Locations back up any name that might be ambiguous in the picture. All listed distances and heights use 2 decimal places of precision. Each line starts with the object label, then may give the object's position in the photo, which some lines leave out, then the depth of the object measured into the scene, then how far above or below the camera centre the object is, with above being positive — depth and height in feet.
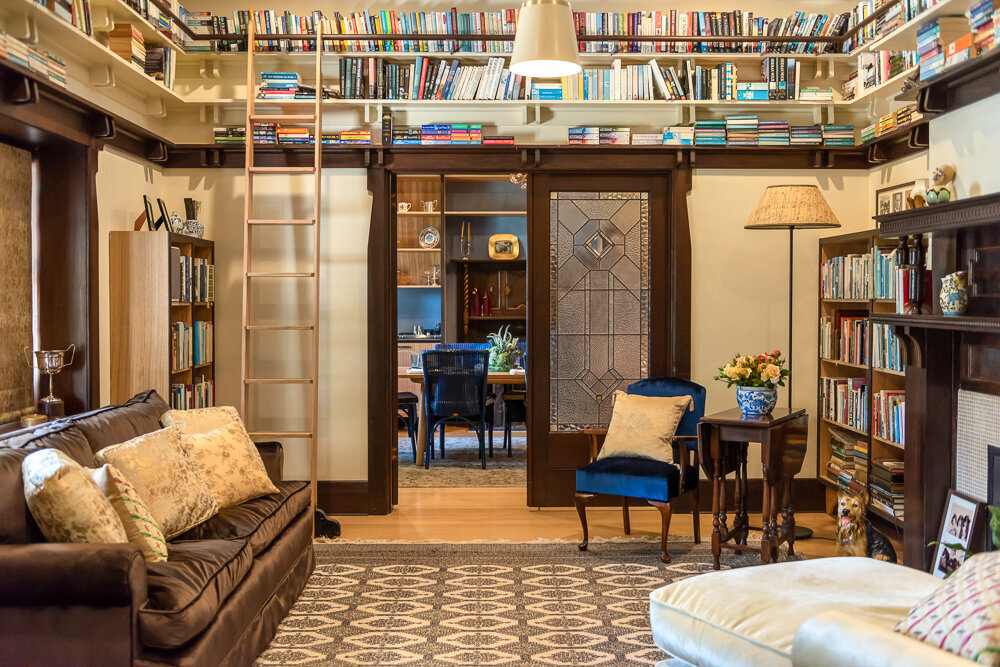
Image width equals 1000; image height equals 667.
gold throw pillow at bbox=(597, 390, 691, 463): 15.43 -2.21
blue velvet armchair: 14.52 -2.92
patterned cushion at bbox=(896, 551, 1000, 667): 5.74 -2.19
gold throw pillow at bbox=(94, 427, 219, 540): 9.86 -2.03
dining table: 23.53 -2.02
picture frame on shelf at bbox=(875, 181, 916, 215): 16.73 +2.14
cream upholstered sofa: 6.49 -2.86
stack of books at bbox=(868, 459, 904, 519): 14.60 -3.15
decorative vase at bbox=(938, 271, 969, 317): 11.46 +0.14
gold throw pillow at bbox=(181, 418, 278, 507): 11.70 -2.19
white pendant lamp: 9.12 +2.91
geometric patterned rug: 10.71 -4.34
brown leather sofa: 7.74 -2.76
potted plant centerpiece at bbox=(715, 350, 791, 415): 14.39 -1.25
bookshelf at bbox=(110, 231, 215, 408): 15.03 -0.06
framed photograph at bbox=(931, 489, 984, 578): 11.16 -3.01
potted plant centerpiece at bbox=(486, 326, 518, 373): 25.54 -1.42
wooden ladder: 16.40 +1.21
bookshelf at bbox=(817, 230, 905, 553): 15.24 -1.23
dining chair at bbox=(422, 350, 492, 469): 22.63 -2.17
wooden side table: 13.89 -2.61
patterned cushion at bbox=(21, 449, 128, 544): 8.14 -1.87
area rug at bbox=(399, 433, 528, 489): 21.54 -4.39
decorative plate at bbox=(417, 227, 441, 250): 30.17 +2.39
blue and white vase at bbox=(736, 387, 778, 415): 14.40 -1.59
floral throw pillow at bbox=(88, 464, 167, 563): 8.90 -2.12
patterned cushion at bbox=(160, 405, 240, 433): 12.39 -1.63
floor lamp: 15.69 +1.78
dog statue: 14.08 -3.73
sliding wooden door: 18.61 +0.07
